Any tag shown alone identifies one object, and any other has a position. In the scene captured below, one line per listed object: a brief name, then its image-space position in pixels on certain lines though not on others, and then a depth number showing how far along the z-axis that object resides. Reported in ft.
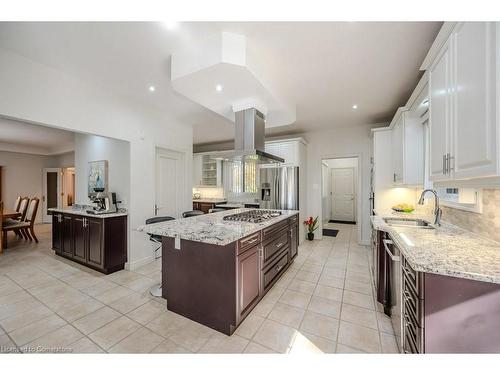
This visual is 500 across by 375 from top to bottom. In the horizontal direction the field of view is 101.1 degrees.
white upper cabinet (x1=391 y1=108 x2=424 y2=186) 8.78
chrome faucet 6.71
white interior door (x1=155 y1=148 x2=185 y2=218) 12.66
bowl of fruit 9.47
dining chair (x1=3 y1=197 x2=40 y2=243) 14.55
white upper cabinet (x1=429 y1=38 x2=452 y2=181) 4.63
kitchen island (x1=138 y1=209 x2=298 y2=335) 5.80
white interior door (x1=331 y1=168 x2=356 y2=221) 23.27
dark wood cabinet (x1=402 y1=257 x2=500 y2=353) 3.21
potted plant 15.84
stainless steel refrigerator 14.51
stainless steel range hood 8.43
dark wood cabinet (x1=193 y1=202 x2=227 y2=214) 18.57
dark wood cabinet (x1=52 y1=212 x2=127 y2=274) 9.98
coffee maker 10.71
